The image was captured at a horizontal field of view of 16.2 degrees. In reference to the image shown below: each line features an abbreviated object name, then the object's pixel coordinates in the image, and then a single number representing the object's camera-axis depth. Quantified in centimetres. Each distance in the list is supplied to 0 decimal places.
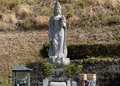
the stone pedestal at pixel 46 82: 1459
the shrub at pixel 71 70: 1435
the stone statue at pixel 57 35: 1516
